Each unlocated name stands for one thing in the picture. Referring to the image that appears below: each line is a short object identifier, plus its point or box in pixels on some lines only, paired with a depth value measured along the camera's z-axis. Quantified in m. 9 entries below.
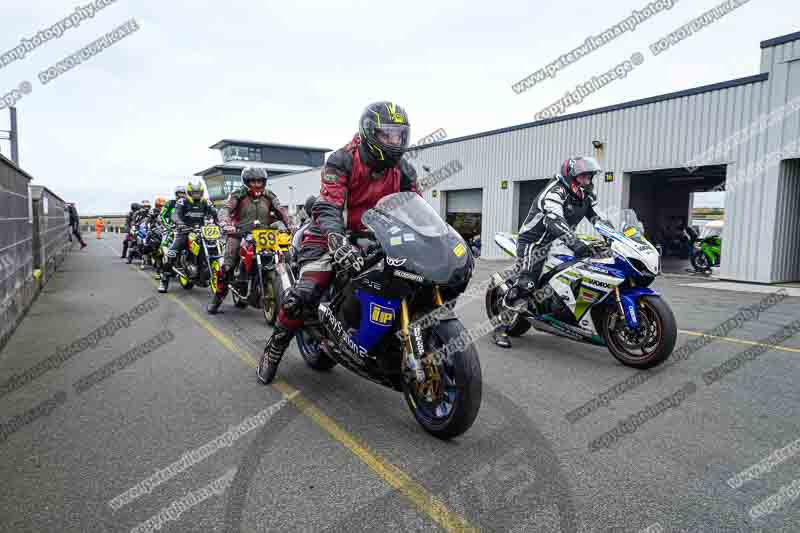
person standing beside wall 24.06
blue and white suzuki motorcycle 5.22
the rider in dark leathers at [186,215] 10.83
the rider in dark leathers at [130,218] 19.48
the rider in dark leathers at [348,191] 3.95
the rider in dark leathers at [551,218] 5.98
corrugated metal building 13.27
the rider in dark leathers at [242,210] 8.33
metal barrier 11.44
